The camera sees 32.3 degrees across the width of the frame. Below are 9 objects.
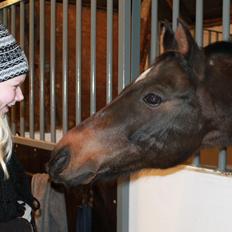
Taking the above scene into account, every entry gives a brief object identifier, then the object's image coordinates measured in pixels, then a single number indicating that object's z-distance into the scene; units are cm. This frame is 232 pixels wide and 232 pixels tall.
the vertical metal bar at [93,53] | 210
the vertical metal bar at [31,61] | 256
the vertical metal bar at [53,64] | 234
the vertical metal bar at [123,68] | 189
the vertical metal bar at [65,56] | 227
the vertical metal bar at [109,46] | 200
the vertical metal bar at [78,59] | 217
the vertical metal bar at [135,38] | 191
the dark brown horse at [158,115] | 138
